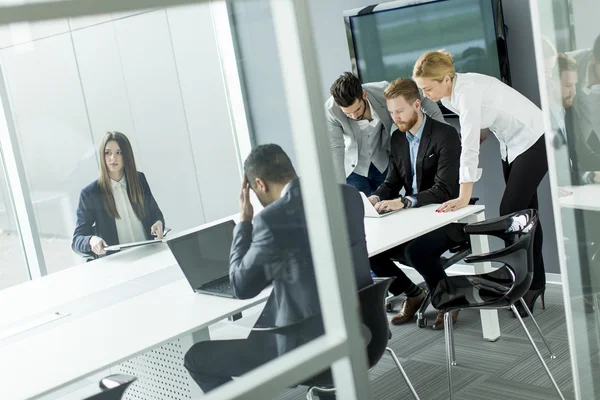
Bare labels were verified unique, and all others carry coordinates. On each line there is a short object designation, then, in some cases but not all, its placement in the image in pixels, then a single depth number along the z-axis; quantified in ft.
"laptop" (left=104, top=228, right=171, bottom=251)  5.22
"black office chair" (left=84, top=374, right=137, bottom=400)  4.83
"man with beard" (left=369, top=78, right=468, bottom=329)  13.50
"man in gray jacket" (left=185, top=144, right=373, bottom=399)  5.08
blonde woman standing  12.94
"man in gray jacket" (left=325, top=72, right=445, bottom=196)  14.85
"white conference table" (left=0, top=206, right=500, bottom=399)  4.73
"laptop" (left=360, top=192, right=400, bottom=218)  13.14
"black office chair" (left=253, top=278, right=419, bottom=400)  8.68
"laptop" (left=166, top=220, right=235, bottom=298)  5.11
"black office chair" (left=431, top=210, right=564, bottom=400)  10.57
